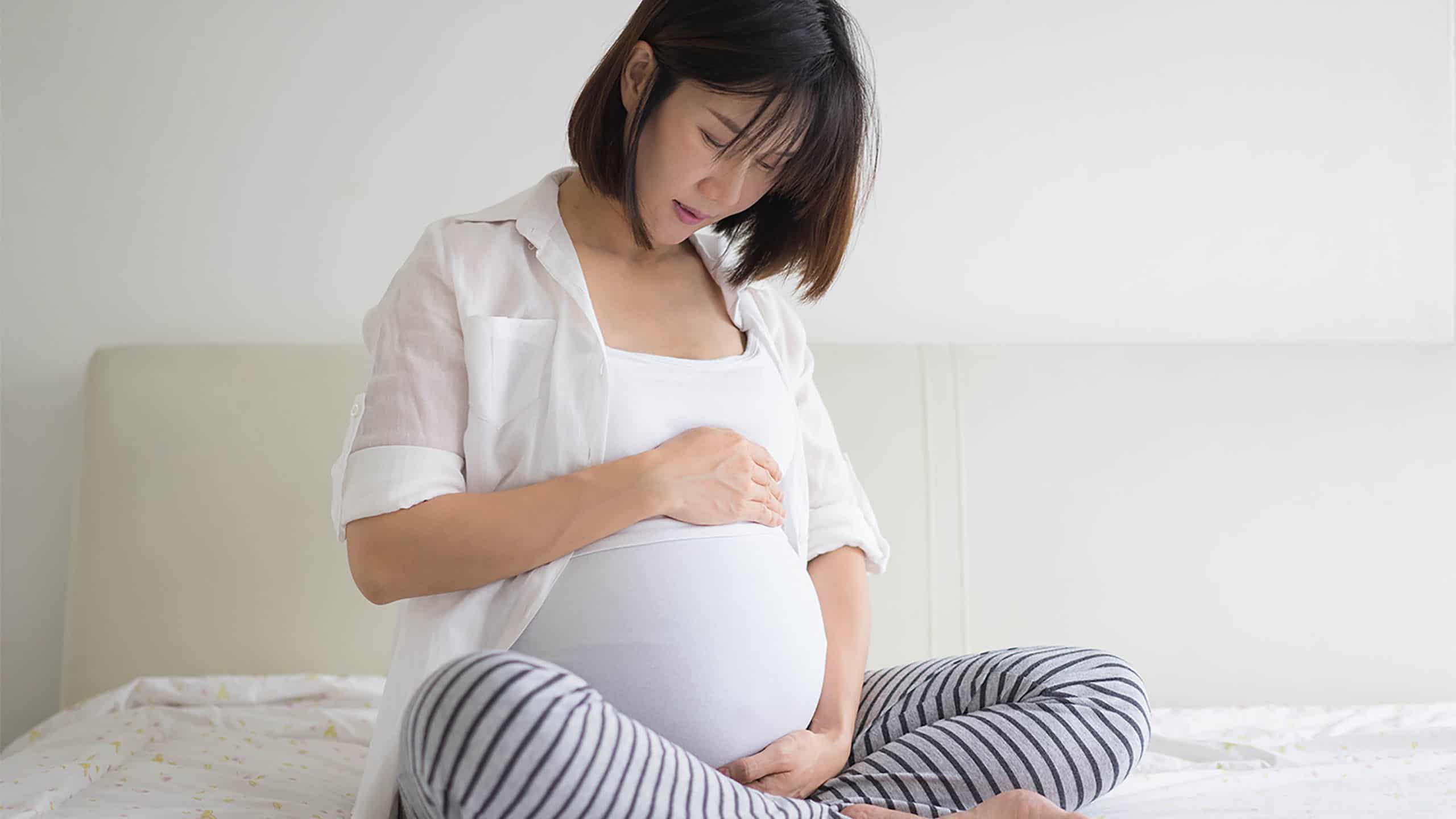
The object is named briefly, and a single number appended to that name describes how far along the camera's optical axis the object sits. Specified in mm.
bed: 1354
